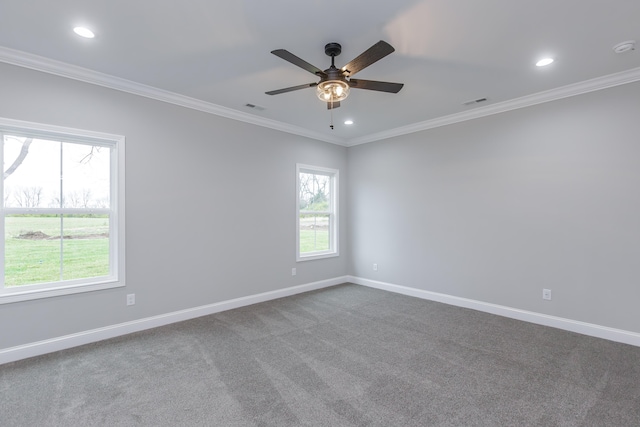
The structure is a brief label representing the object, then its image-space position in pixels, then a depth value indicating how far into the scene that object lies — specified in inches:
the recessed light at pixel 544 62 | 110.7
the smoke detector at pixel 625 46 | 99.5
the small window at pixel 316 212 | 203.6
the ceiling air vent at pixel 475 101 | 147.6
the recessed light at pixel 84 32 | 92.4
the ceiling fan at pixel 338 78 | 83.1
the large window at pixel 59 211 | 110.2
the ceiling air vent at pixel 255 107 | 156.2
